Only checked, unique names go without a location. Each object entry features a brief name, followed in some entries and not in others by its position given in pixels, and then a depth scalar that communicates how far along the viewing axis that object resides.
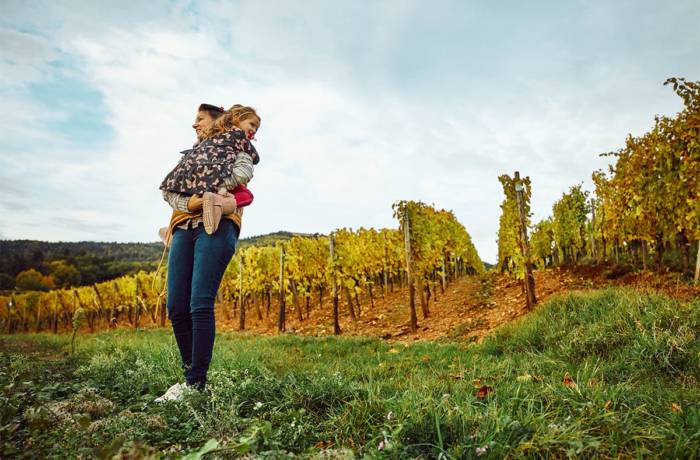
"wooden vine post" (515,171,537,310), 10.60
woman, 2.45
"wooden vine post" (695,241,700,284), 7.54
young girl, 2.59
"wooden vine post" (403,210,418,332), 12.41
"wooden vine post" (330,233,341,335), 14.55
